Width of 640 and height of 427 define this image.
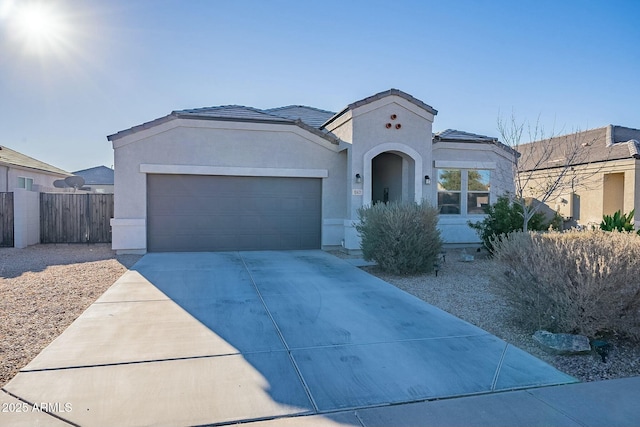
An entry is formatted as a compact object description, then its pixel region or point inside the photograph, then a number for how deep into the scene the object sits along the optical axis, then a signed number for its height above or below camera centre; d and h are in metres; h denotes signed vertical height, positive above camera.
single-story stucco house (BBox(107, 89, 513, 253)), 12.88 +1.01
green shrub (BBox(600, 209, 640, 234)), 11.44 -0.39
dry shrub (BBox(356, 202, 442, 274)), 9.94 -0.74
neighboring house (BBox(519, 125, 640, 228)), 20.55 +1.72
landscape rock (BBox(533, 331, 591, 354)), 4.89 -1.60
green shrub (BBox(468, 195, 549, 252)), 12.20 -0.38
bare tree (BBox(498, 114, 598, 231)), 11.61 +1.77
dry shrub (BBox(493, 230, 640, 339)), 5.07 -0.96
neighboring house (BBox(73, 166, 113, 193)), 40.66 +2.80
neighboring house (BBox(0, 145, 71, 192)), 19.92 +1.68
